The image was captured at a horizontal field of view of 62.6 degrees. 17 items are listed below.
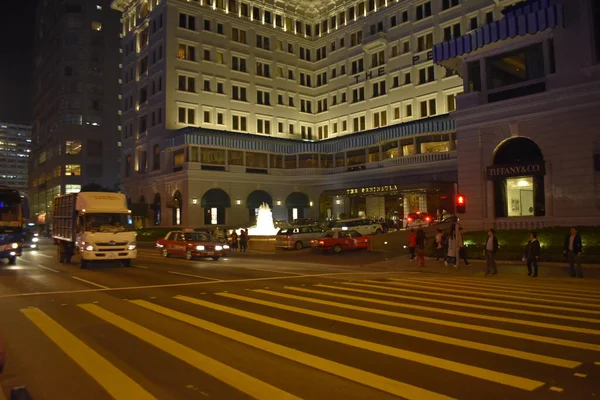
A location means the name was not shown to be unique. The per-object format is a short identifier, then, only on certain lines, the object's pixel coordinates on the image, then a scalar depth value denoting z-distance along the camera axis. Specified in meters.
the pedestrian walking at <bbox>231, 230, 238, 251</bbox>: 38.38
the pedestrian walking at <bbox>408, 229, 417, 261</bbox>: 25.86
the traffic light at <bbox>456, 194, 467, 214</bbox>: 22.39
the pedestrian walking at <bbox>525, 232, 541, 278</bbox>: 19.03
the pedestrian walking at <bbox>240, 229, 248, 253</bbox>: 36.70
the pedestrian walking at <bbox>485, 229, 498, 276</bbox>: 20.03
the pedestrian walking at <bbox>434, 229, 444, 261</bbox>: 25.59
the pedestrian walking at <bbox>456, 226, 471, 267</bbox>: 23.29
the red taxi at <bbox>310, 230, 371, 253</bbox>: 32.91
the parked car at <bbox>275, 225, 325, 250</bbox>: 36.06
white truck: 21.19
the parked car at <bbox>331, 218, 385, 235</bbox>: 39.53
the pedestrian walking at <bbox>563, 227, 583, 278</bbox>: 17.92
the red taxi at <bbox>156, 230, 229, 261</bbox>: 27.73
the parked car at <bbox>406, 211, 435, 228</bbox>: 41.17
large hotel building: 54.41
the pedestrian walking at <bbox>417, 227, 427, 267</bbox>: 24.05
